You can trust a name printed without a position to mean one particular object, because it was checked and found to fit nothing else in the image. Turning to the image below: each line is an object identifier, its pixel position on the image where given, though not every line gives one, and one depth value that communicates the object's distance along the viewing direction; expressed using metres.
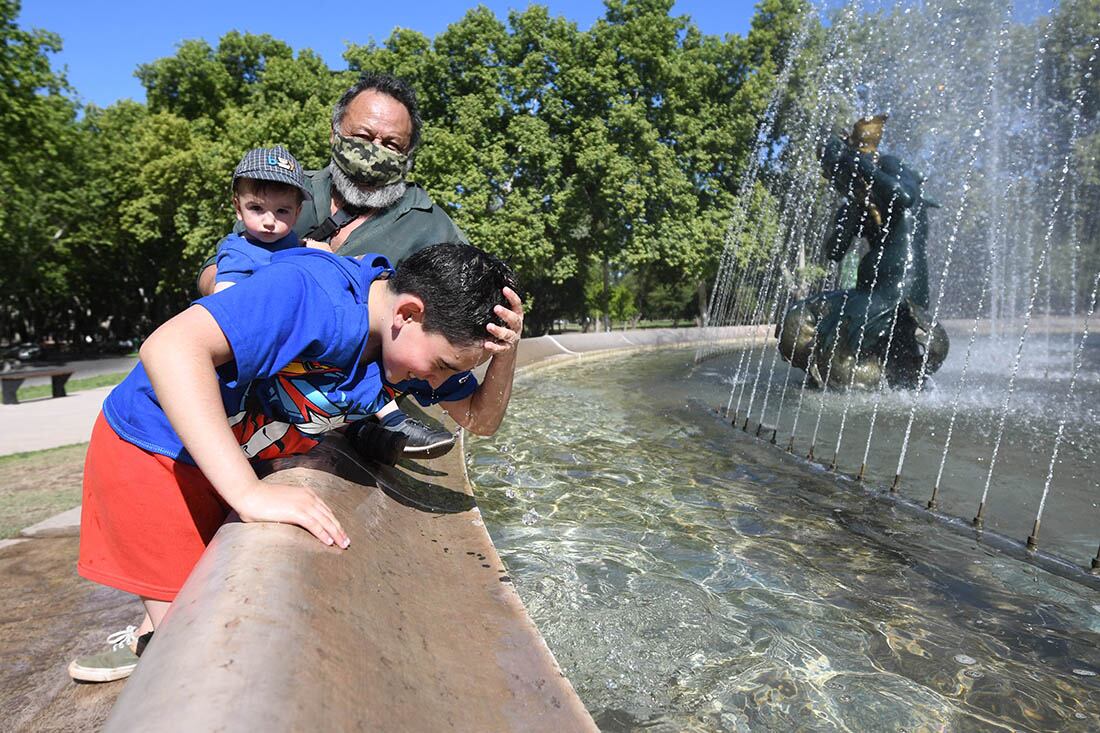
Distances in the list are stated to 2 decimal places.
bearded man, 3.12
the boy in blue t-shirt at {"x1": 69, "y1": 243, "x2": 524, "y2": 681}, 1.66
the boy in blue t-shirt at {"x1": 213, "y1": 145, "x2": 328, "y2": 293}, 2.47
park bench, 11.88
